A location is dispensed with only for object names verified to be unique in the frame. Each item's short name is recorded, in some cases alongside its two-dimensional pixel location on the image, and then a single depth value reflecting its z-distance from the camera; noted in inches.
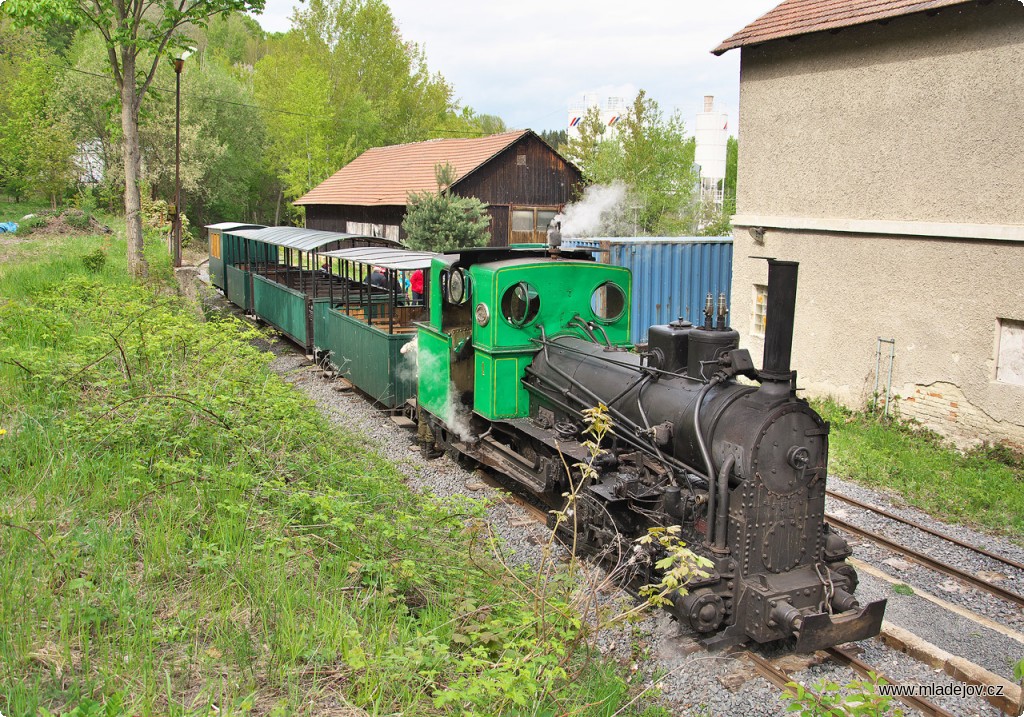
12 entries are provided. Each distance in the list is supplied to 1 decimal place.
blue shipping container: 621.0
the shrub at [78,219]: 1074.1
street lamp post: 775.1
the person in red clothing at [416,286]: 518.1
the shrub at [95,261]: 575.7
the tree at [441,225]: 842.8
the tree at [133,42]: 509.7
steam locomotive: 200.1
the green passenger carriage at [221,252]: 850.1
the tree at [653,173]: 1058.1
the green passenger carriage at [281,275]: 580.4
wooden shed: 1063.0
